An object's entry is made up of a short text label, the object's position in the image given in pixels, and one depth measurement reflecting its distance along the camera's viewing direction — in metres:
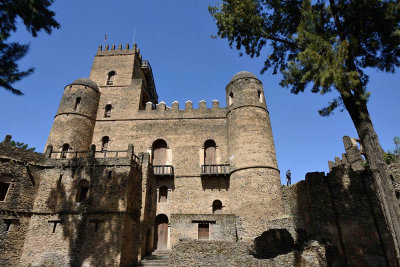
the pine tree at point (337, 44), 8.76
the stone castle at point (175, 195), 13.48
